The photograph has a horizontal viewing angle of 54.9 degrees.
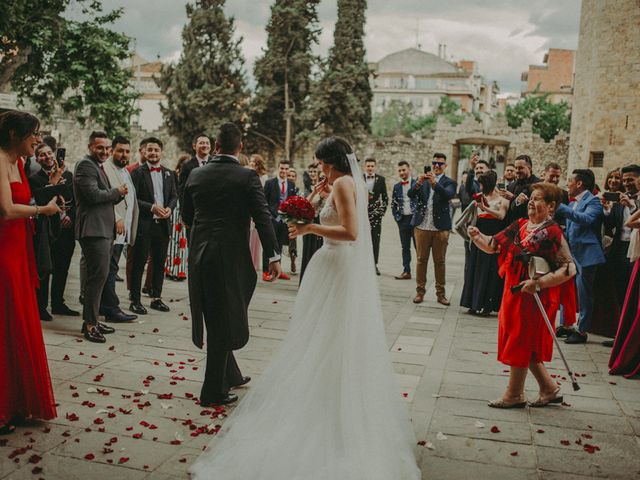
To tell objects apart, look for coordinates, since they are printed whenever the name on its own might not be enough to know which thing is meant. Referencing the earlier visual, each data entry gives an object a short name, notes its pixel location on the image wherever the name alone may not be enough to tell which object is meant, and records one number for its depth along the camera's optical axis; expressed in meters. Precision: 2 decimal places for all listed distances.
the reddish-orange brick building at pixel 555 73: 68.62
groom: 4.22
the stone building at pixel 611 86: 21.11
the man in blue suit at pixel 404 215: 10.75
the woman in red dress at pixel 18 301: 3.82
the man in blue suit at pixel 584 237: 6.69
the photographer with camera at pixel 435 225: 8.67
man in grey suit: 5.84
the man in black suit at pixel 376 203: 10.30
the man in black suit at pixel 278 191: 10.10
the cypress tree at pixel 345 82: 34.09
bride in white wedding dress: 3.41
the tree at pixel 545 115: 51.78
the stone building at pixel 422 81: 83.00
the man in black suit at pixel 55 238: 6.11
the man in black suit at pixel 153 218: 7.32
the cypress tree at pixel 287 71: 33.66
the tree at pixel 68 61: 14.95
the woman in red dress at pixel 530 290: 4.45
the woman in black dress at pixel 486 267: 7.67
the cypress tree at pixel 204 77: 33.47
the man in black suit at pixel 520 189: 7.65
